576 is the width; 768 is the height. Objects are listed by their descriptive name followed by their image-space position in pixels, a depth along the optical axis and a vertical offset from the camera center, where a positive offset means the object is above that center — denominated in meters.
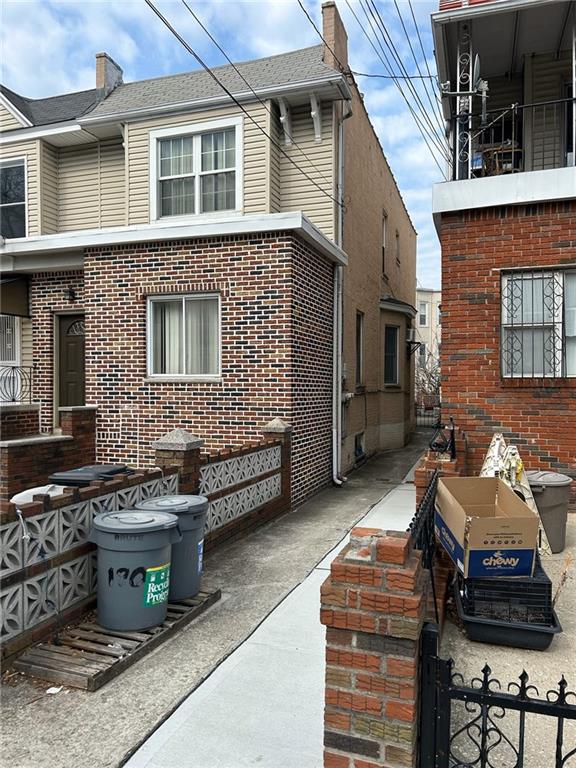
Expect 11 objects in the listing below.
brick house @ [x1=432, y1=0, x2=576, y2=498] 7.12 +1.32
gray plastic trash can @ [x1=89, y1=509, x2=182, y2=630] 3.90 -1.36
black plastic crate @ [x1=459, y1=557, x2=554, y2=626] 3.77 -1.52
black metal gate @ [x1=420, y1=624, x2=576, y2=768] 1.95 -1.27
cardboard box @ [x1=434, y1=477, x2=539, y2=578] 3.75 -1.13
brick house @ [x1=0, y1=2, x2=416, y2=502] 8.59 +2.12
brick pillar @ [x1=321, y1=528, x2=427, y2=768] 2.11 -1.08
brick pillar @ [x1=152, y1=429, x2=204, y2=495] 5.54 -0.76
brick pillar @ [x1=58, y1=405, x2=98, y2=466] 8.97 -0.81
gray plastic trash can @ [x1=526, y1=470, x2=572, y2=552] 5.54 -1.25
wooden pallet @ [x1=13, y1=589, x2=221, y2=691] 3.43 -1.82
